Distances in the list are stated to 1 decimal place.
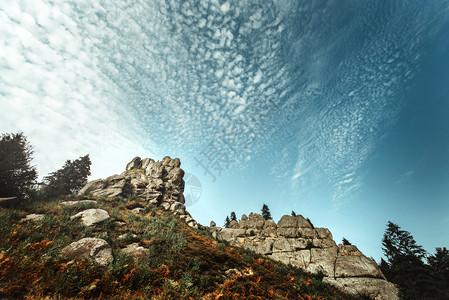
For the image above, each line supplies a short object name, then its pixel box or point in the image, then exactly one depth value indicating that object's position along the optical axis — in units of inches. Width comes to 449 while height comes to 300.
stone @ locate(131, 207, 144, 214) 912.4
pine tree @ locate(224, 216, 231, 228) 2078.9
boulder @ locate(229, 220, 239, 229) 1432.7
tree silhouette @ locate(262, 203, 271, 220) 1859.0
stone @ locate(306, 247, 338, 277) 847.6
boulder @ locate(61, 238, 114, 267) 329.5
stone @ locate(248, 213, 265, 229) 1351.5
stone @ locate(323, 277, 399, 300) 671.8
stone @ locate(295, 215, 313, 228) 1220.5
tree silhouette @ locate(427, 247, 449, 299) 943.7
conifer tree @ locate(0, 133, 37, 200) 722.0
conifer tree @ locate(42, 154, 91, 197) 1087.0
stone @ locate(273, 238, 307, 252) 1044.5
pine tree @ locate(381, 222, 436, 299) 1003.3
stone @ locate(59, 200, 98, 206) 702.5
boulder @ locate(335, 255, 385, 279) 775.1
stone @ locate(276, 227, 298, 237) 1165.7
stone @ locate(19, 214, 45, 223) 478.0
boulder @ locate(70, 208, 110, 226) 559.5
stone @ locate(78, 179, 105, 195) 1067.0
